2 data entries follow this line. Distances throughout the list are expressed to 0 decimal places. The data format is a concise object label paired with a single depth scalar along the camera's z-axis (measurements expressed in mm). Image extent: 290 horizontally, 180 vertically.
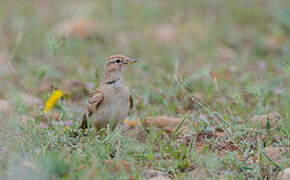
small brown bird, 10328
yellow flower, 9860
